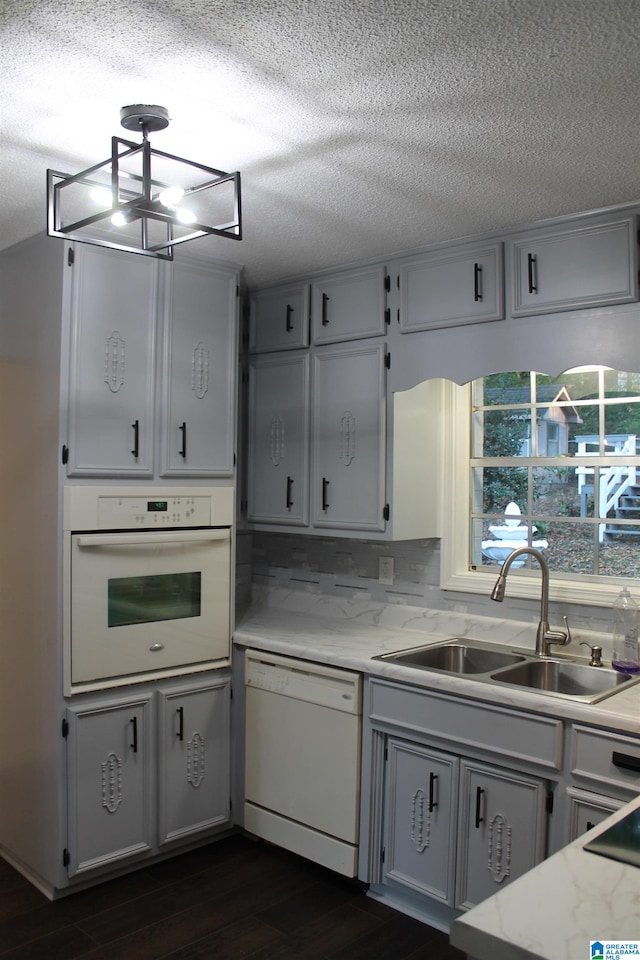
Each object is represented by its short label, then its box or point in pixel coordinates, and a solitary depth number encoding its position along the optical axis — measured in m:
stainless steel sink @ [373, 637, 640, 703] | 2.78
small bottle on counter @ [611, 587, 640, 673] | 2.75
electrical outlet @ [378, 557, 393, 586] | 3.67
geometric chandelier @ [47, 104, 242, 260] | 1.93
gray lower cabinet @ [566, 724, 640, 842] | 2.25
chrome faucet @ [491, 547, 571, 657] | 2.93
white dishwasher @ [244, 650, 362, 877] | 3.01
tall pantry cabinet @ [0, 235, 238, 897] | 2.96
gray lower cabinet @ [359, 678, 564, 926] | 2.49
